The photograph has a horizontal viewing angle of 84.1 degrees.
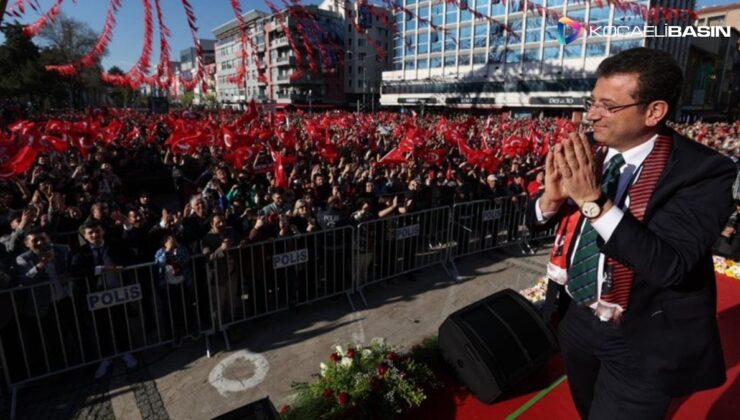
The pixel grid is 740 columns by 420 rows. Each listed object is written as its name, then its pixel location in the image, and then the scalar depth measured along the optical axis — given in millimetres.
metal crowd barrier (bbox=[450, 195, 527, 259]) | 8484
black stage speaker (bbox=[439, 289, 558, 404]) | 3705
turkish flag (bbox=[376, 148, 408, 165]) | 10805
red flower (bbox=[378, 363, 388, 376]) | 3621
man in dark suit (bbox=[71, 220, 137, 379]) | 5051
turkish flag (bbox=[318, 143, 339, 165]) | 12742
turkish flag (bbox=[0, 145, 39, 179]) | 7684
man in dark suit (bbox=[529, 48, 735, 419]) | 1607
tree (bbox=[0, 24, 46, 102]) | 45938
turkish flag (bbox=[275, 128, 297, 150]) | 14461
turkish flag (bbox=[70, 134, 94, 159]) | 12219
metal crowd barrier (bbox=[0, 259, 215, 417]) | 4711
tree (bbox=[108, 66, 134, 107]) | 81875
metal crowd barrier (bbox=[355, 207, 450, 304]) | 7137
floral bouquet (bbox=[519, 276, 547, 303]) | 6300
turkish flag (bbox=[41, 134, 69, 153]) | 11094
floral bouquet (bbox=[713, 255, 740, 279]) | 6913
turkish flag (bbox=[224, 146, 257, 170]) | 11328
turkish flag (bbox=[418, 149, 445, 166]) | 12617
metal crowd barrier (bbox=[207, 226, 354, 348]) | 5887
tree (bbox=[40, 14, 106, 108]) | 41281
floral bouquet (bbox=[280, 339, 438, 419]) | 3379
